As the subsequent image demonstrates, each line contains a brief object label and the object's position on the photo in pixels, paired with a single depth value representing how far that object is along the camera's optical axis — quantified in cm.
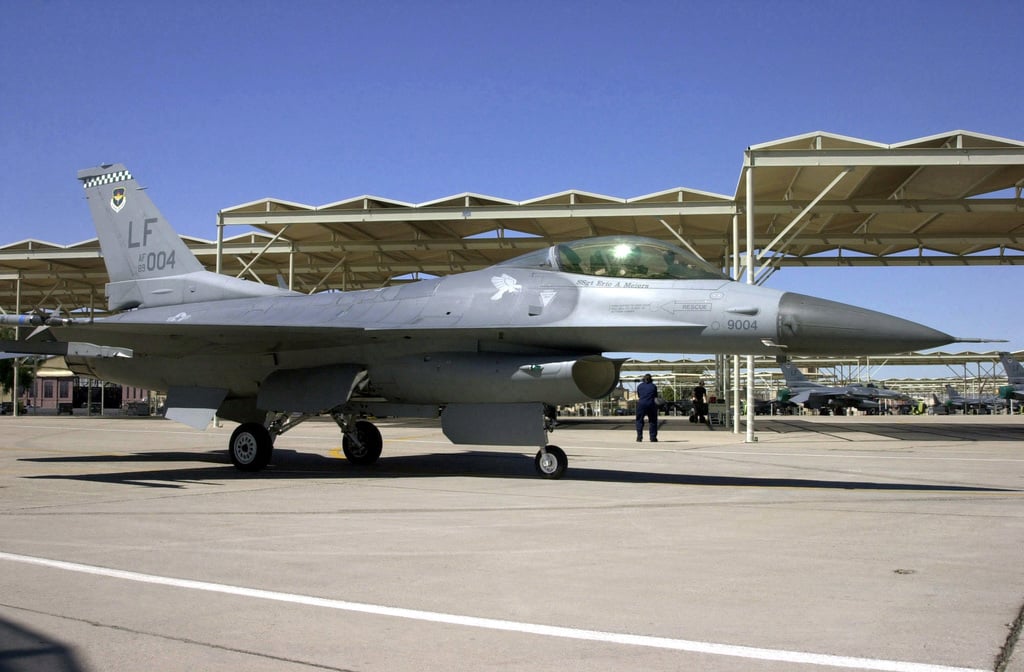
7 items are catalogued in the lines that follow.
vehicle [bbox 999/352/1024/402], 4809
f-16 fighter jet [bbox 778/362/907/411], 5416
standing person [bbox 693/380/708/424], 2955
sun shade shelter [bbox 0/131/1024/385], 1855
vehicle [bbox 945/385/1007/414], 6415
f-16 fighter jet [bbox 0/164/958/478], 915
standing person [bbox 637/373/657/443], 1898
